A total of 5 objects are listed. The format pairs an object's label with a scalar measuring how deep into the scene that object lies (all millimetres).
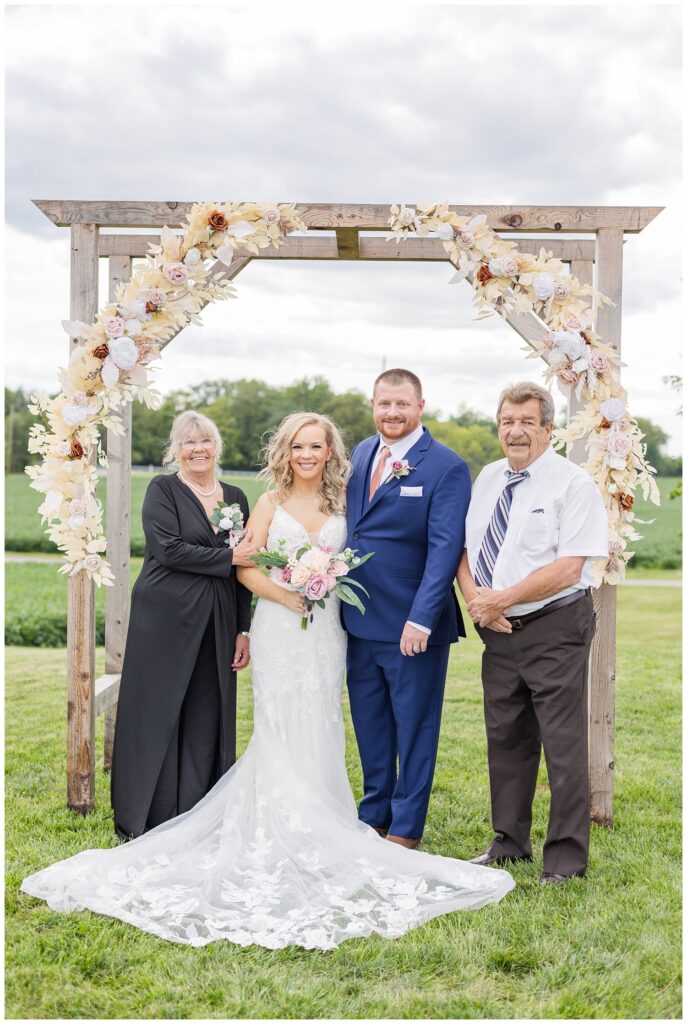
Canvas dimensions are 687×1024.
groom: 4574
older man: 4289
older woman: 4867
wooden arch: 5094
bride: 3918
